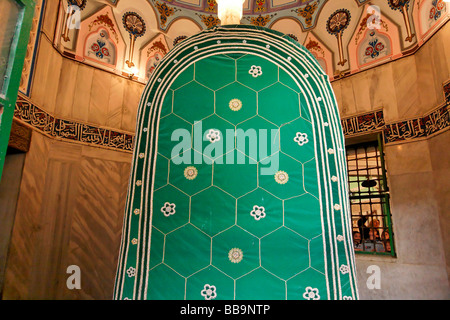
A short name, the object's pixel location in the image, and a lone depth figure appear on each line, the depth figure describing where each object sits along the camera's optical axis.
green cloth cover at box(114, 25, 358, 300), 1.24
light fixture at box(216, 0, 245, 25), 2.10
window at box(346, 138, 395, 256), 2.96
